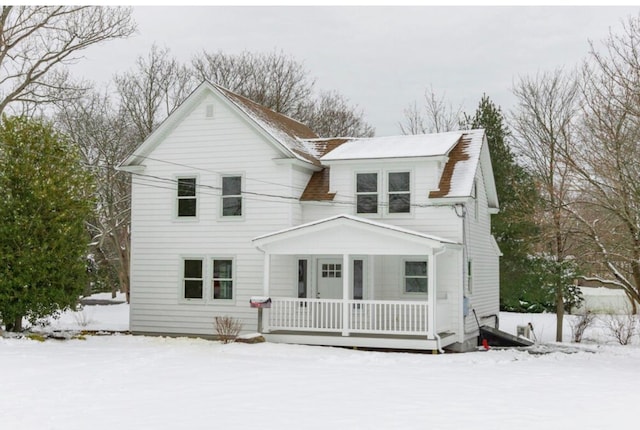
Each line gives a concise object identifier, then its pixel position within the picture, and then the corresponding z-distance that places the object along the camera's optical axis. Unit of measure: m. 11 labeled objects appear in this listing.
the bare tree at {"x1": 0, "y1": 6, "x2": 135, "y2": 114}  24.91
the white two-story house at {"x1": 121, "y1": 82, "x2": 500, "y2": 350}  19.45
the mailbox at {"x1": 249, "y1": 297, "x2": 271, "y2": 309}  18.58
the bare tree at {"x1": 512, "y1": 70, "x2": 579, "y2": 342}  23.28
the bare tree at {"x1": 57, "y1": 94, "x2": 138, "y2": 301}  36.88
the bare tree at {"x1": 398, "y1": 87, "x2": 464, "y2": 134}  42.62
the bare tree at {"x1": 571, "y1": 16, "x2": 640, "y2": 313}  16.48
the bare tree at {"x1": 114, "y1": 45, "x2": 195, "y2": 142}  39.09
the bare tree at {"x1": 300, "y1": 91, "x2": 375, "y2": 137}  44.62
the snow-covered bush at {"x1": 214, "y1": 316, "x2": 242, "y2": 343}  18.70
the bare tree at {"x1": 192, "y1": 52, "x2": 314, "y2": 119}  41.81
